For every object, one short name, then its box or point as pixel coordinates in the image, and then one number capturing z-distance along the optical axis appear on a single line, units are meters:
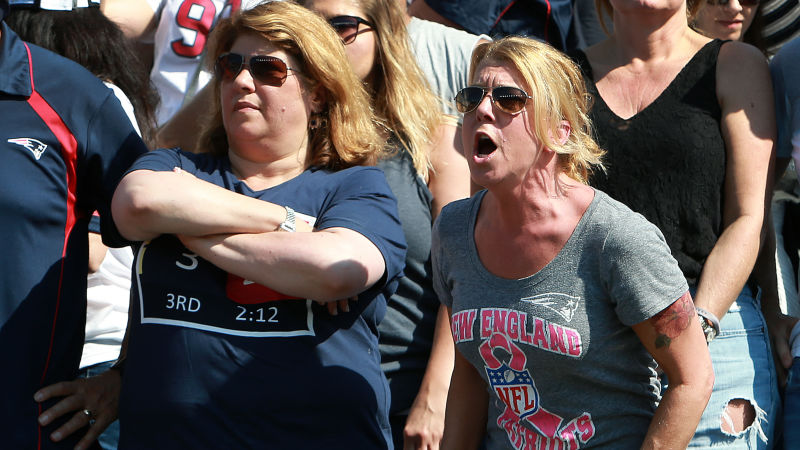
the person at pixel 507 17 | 8.57
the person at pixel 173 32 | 9.36
